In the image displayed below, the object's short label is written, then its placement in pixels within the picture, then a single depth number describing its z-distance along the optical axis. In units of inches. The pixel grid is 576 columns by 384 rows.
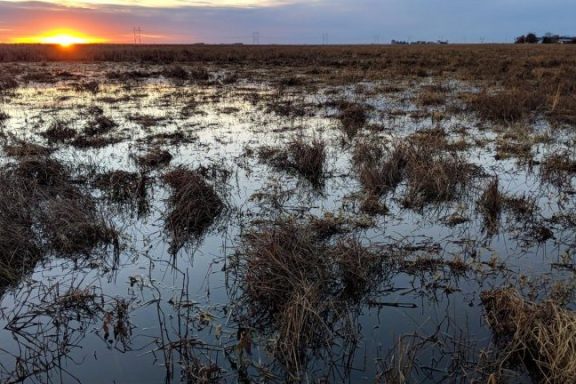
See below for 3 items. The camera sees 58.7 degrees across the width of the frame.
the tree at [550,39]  4207.7
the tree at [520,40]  4645.2
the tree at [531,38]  4531.5
